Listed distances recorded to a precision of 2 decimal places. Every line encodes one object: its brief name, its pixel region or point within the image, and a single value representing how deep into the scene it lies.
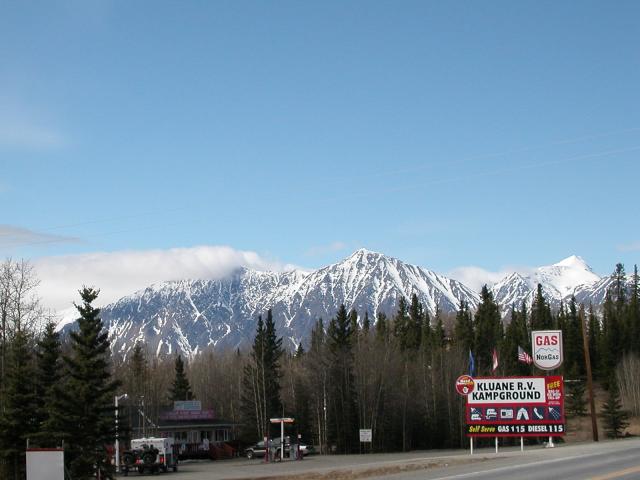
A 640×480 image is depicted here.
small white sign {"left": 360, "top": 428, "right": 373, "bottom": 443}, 76.01
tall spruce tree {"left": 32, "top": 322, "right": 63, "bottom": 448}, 39.56
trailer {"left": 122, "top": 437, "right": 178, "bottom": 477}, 56.31
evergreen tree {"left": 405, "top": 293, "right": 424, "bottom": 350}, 122.07
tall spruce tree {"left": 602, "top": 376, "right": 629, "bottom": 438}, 76.88
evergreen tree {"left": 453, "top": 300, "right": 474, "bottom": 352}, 120.53
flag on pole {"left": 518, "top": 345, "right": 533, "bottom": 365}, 53.44
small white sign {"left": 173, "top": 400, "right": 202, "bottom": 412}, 86.78
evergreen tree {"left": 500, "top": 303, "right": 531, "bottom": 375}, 115.25
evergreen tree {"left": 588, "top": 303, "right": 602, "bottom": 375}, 137.00
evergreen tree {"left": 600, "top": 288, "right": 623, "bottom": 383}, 130.00
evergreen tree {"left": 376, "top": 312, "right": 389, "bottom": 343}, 108.05
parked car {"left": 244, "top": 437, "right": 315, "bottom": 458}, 74.46
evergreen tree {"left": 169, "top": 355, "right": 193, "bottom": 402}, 107.75
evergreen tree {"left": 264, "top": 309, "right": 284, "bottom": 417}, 97.62
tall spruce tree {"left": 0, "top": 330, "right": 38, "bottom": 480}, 39.72
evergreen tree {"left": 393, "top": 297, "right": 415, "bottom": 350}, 121.96
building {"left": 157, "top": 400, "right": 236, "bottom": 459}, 80.75
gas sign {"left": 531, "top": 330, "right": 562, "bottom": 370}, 46.44
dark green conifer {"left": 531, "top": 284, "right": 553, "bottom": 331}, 143.12
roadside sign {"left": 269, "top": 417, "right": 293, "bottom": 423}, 64.19
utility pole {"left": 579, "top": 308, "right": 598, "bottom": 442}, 54.43
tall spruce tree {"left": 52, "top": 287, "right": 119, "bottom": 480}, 40.03
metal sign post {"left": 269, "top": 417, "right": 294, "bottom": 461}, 64.25
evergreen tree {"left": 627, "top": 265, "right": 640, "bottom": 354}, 132.25
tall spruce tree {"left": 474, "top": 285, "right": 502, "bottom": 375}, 120.07
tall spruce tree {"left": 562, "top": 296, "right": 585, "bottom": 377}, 131.12
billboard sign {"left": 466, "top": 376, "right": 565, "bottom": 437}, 45.47
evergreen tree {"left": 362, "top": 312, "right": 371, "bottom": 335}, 134.85
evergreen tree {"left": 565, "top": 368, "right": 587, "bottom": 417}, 110.06
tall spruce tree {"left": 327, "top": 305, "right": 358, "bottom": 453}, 84.81
